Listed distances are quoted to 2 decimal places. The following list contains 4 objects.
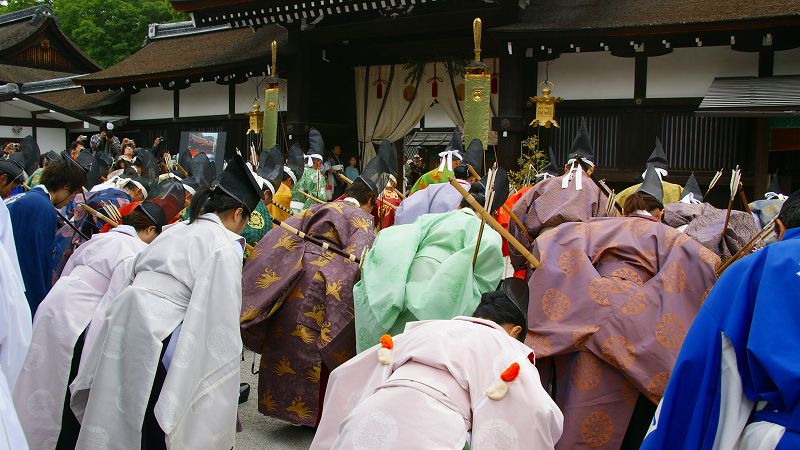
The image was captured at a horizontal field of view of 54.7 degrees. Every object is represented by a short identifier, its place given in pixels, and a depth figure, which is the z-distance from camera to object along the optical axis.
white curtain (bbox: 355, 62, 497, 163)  14.61
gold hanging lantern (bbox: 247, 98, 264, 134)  14.67
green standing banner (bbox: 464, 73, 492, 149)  9.91
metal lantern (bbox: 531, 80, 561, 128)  11.80
